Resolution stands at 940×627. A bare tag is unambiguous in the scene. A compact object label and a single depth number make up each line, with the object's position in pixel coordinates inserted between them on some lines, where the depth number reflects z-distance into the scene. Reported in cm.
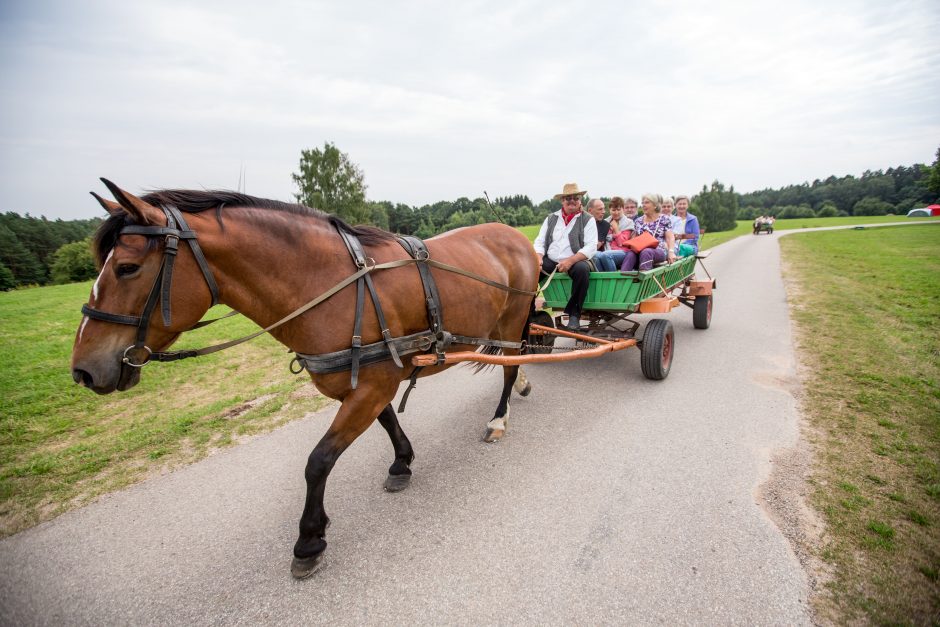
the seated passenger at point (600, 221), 610
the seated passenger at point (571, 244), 459
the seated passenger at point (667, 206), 687
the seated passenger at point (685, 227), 711
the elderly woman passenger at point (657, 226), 599
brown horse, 193
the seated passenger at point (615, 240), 518
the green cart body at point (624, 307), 463
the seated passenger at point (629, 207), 757
